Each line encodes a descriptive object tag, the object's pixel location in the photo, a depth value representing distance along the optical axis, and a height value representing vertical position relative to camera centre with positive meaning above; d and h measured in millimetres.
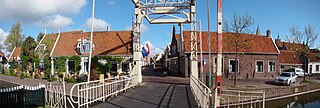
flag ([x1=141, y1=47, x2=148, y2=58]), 23134 +491
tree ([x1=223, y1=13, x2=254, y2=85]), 22052 +2125
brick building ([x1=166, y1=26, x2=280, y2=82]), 30530 +40
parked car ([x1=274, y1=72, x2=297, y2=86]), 24806 -2161
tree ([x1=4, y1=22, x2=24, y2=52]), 62375 +4838
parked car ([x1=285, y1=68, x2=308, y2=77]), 37938 -2069
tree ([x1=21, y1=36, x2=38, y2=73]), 32509 +509
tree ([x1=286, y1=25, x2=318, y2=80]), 31156 +1621
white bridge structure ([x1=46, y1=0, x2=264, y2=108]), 17609 +2894
